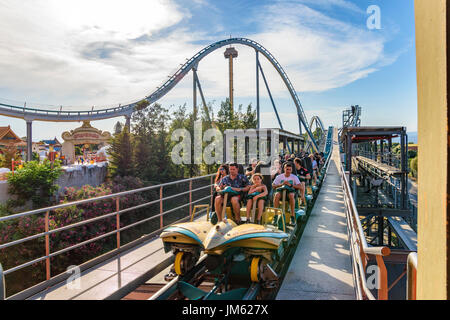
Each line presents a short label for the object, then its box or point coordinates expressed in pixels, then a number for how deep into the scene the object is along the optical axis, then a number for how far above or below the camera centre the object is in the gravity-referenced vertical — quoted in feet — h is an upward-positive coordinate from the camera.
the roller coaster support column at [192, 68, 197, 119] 83.10 +18.11
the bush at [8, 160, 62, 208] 41.37 -3.41
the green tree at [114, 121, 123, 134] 83.41 +8.08
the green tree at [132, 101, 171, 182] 63.46 +2.63
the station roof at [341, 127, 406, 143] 45.68 +3.47
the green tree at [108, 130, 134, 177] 61.77 -0.55
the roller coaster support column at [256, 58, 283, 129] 92.86 +20.59
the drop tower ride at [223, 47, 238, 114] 89.92 +28.17
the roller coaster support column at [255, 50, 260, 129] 89.81 +18.68
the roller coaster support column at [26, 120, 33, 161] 81.27 +4.52
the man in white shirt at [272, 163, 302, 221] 20.22 -1.85
